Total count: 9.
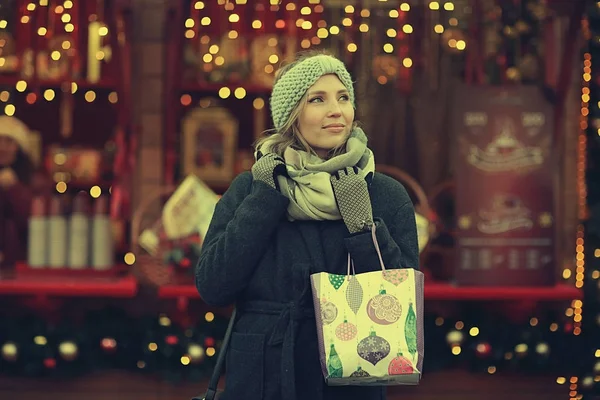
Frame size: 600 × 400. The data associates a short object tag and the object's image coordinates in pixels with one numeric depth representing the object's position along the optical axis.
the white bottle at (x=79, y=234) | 8.93
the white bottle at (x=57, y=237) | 8.98
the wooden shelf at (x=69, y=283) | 8.67
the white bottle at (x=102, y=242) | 8.98
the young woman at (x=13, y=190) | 9.57
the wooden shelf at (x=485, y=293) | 8.69
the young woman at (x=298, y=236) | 4.30
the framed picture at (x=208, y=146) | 9.66
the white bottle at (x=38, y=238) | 8.99
